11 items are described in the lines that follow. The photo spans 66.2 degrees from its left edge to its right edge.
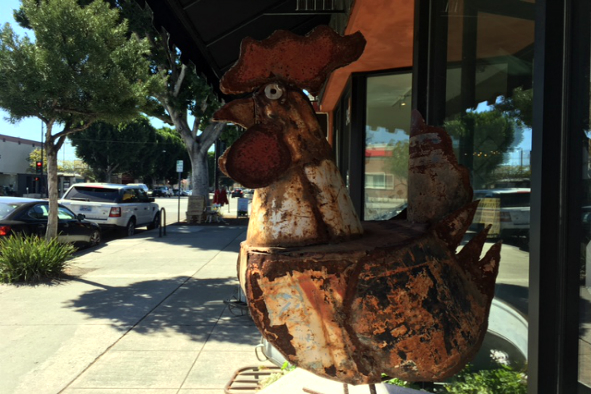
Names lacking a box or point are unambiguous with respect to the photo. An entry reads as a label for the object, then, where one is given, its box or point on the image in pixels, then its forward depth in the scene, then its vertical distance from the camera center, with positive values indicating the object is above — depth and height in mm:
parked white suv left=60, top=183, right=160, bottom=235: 13602 -420
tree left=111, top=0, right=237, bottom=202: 14969 +3154
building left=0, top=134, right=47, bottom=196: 46250 +2525
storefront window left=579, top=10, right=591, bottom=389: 1439 -146
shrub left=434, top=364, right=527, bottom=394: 2064 -953
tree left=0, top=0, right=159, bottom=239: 8477 +2239
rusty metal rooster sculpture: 1152 -174
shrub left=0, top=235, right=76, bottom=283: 7488 -1206
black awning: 3371 +1427
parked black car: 9125 -701
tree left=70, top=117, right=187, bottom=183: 46000 +4470
